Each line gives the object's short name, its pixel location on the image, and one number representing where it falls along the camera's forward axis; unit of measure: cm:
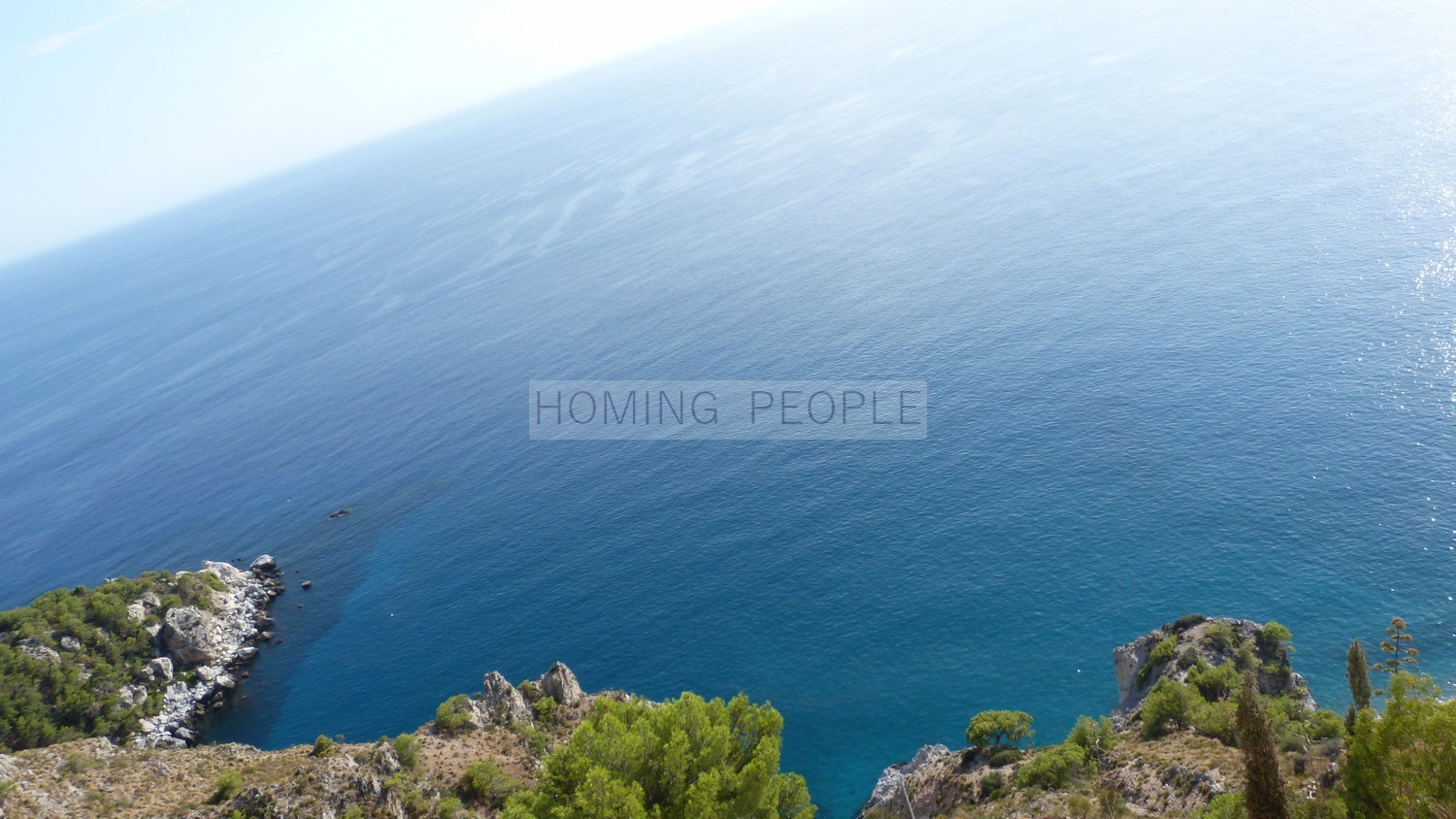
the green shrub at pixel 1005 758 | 4850
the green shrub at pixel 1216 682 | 4744
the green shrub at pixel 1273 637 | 5150
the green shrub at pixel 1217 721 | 4228
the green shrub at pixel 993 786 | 4509
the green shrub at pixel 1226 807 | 3105
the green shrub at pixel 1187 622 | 5575
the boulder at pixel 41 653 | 7494
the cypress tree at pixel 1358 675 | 3938
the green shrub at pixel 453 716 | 5766
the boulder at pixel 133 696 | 7481
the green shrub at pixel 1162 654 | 5288
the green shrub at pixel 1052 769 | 4300
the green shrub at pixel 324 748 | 5019
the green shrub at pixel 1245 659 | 4972
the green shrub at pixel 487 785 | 4947
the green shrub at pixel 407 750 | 5166
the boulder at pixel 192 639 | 8194
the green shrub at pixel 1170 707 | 4534
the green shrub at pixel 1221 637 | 5172
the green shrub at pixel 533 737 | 5547
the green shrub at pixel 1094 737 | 4584
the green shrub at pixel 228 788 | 4559
